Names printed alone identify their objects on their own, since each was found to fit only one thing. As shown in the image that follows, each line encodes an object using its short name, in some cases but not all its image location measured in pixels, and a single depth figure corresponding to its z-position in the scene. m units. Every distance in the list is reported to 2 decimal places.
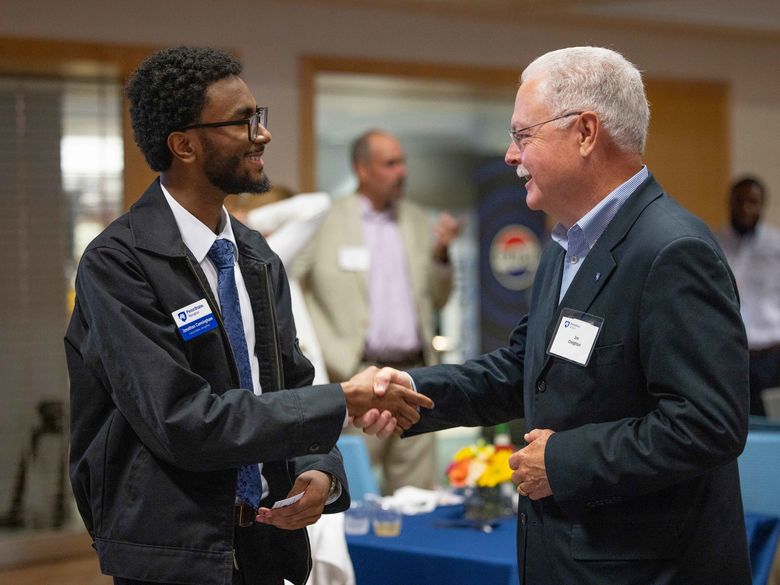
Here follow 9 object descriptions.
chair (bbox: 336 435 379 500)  3.79
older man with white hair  1.81
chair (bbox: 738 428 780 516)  3.70
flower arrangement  3.29
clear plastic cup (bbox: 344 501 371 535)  3.17
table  2.78
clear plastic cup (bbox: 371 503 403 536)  3.13
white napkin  3.47
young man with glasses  1.84
